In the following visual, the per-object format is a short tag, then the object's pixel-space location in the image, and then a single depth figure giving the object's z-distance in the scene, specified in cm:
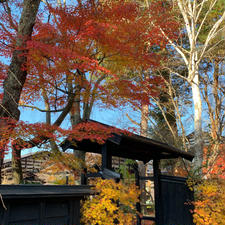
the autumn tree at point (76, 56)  833
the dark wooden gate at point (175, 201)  945
